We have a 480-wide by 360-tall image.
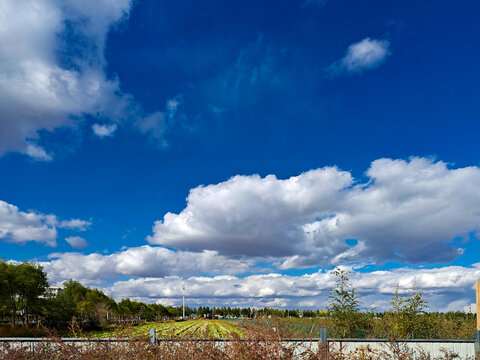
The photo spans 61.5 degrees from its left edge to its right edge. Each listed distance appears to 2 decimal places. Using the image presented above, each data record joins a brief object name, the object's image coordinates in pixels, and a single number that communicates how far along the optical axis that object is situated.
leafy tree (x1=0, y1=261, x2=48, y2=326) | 45.72
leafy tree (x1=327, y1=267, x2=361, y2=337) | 17.67
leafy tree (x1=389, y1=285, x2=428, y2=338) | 17.67
